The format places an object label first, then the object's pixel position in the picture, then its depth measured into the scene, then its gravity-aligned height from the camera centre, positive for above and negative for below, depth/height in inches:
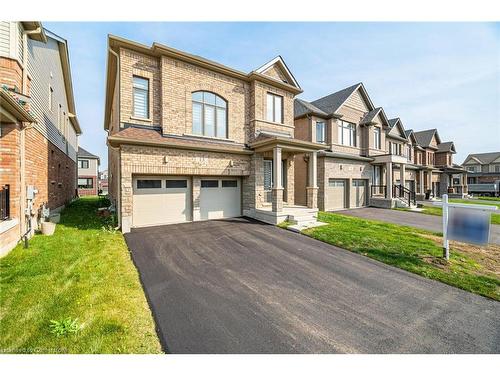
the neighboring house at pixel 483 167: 1984.5 +167.2
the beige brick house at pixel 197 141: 385.1 +86.4
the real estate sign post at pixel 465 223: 224.1 -41.4
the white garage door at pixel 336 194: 668.1 -28.7
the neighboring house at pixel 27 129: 259.8 +81.8
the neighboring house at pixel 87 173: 1423.5 +78.9
